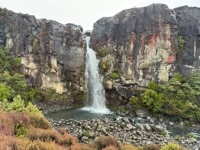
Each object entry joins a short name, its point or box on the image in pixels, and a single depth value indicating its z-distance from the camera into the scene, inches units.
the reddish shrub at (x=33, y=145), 269.3
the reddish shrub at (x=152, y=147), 474.2
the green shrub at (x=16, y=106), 653.4
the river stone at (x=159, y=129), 943.4
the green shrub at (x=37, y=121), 443.0
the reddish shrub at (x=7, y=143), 253.3
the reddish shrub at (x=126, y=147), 430.8
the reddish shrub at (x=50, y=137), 346.0
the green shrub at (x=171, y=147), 456.4
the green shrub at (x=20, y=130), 377.7
